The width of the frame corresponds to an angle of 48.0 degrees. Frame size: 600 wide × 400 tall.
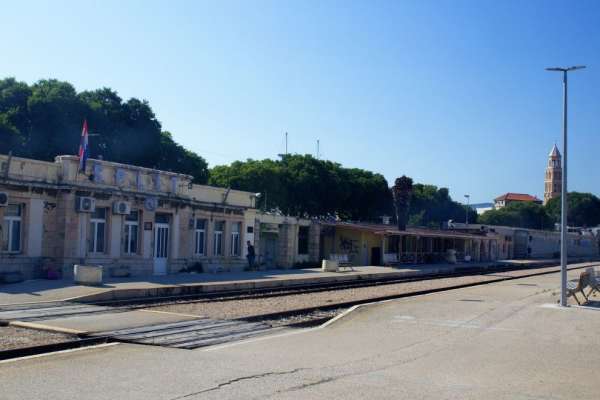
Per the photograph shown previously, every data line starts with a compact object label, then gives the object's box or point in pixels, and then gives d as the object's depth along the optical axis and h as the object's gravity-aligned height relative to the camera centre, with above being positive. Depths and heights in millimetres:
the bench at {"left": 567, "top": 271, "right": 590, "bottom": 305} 18656 -1387
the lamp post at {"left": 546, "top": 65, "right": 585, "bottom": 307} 17875 +756
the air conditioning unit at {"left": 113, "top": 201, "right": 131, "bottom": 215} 25844 +596
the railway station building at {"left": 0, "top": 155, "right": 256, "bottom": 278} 22828 +133
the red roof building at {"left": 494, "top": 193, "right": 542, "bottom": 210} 182562 +9972
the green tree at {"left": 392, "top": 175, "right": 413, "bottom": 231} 48938 +2597
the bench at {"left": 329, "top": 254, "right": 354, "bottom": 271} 37312 -1790
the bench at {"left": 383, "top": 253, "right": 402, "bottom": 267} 45131 -1990
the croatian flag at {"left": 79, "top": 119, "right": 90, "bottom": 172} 24000 +2527
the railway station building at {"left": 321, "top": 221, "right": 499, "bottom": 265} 44688 -938
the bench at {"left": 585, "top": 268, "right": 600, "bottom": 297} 19438 -1325
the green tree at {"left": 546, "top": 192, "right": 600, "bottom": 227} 123500 +4694
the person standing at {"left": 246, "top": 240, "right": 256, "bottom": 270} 34438 -1506
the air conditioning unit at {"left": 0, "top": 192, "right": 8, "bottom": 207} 21750 +656
